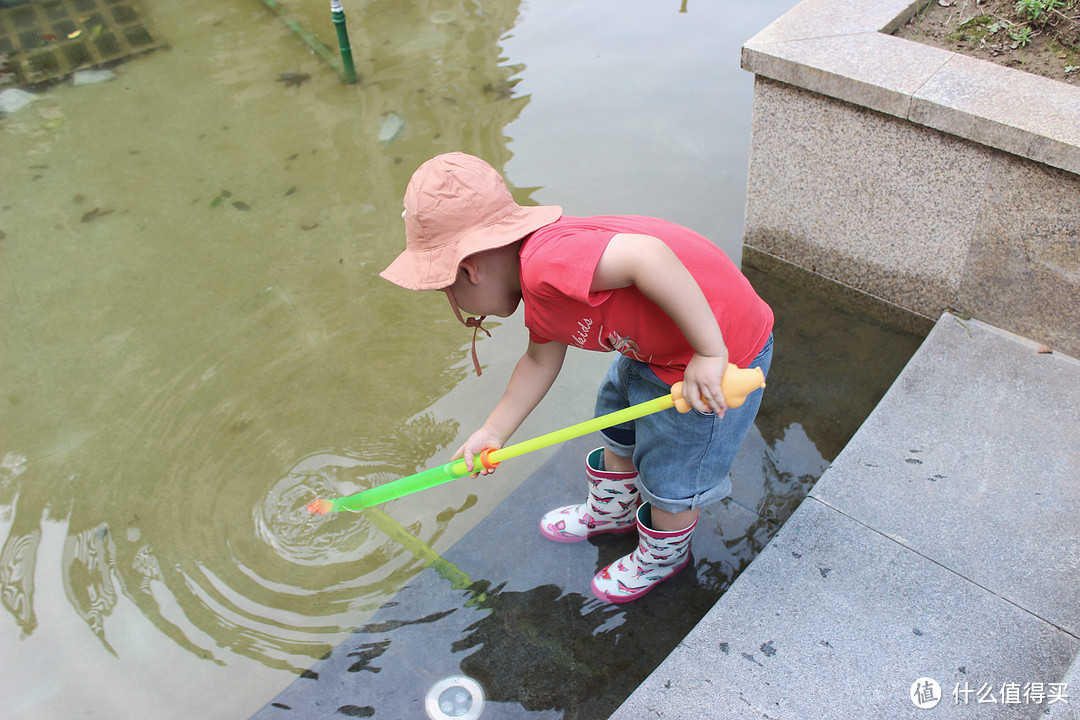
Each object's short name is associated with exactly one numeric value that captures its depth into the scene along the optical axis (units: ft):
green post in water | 14.23
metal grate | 16.20
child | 4.91
